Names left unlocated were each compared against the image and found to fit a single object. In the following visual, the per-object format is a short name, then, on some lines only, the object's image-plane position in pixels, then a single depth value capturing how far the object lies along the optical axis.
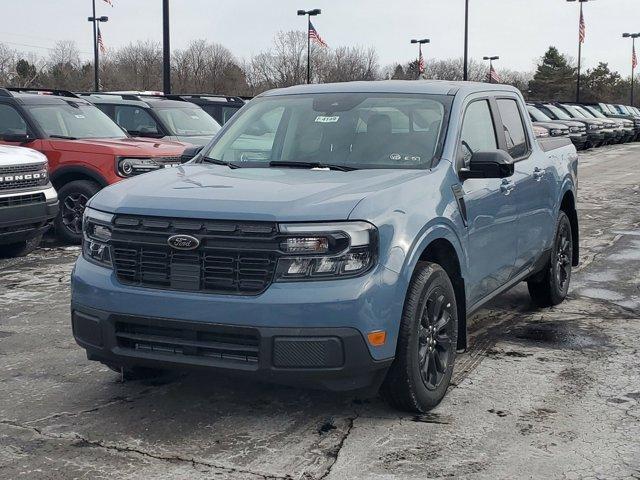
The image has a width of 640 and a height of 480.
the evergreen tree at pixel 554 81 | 100.88
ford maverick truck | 4.09
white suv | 9.12
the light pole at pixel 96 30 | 43.17
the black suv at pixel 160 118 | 13.98
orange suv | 10.89
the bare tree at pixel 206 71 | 79.88
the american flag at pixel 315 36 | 37.22
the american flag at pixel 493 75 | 39.43
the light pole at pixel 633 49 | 61.12
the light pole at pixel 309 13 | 38.41
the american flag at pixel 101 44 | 42.01
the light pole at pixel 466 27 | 44.08
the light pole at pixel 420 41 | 51.22
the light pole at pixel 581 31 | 52.16
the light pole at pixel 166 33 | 21.84
